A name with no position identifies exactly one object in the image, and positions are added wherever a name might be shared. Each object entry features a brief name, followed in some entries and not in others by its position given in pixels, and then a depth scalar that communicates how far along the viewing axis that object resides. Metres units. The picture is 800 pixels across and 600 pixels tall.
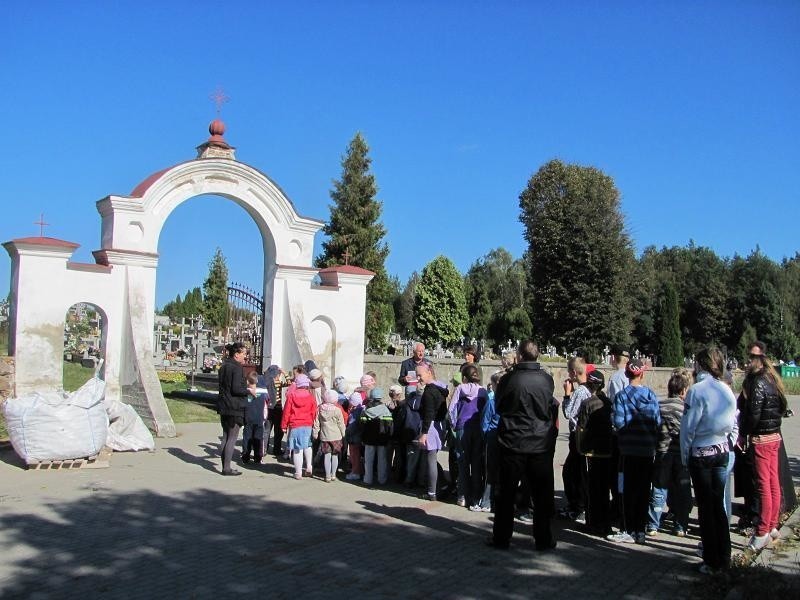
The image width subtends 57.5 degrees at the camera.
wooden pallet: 9.78
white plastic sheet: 11.31
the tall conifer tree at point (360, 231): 37.34
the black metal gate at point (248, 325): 16.64
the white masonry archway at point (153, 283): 12.87
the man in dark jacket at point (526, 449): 6.37
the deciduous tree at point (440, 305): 50.41
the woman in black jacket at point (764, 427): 6.60
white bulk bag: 9.61
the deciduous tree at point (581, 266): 37.97
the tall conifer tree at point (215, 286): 38.38
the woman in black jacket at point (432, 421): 8.44
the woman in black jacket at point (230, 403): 9.85
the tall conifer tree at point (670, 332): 42.94
